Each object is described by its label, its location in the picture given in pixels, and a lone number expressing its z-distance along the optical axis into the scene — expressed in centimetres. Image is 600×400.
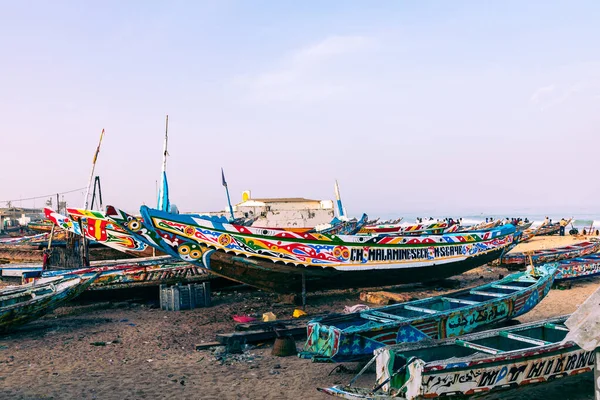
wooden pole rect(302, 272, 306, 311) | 1310
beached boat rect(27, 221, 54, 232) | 3503
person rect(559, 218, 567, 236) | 4484
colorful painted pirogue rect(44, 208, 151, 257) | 1867
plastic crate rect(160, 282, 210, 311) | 1360
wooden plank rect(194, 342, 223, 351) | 970
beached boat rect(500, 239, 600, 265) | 1931
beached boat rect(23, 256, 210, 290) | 1420
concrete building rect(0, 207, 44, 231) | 6694
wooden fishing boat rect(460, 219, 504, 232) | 4361
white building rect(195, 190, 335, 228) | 4116
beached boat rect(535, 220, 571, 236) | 4288
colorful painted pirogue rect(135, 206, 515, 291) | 1273
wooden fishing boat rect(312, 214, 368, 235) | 2028
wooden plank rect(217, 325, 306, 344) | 952
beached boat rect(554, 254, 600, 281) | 1597
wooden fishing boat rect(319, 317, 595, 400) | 550
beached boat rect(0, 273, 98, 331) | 1064
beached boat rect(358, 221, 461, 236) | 2886
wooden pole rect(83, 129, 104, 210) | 2102
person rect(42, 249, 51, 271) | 1617
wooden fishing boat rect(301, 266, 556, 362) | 726
